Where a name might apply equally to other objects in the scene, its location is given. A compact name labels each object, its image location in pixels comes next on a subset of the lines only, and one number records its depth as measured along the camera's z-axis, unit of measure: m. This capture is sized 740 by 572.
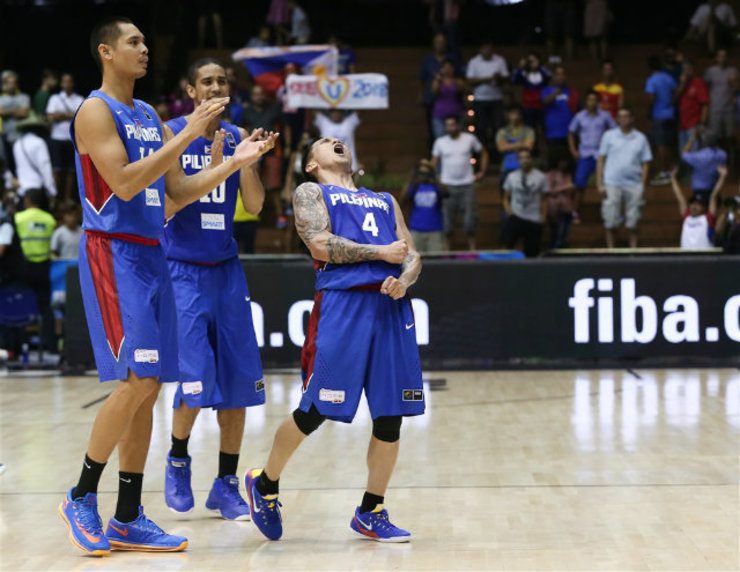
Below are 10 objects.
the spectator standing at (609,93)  21.09
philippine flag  19.81
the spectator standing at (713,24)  23.91
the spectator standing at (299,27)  23.53
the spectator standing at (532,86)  20.78
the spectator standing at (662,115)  21.31
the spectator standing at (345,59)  21.12
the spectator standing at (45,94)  21.05
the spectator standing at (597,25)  24.33
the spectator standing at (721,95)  21.23
